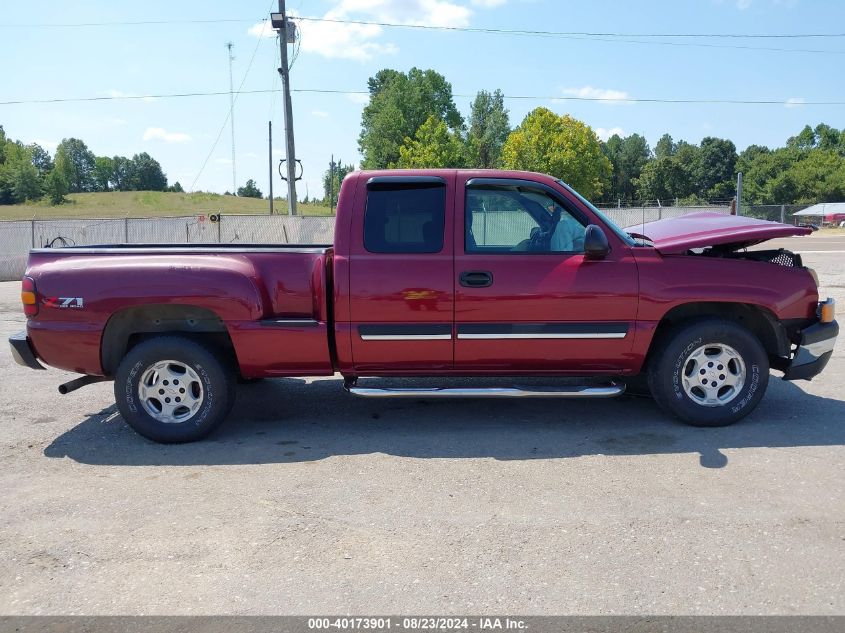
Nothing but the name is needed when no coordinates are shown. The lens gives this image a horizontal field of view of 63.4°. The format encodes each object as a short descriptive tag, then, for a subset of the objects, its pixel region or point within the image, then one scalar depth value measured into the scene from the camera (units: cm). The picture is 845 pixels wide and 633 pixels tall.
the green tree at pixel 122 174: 14062
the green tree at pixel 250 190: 13350
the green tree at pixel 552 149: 6769
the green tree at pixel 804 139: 11912
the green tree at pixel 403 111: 6756
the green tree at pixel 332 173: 6950
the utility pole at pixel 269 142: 5631
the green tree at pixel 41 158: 13050
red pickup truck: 491
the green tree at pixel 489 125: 8519
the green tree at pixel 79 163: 12792
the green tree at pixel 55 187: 9362
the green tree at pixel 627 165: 11388
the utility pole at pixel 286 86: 2164
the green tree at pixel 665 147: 12841
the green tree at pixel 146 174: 13950
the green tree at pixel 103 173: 13950
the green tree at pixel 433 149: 5712
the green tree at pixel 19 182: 9738
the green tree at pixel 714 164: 10006
